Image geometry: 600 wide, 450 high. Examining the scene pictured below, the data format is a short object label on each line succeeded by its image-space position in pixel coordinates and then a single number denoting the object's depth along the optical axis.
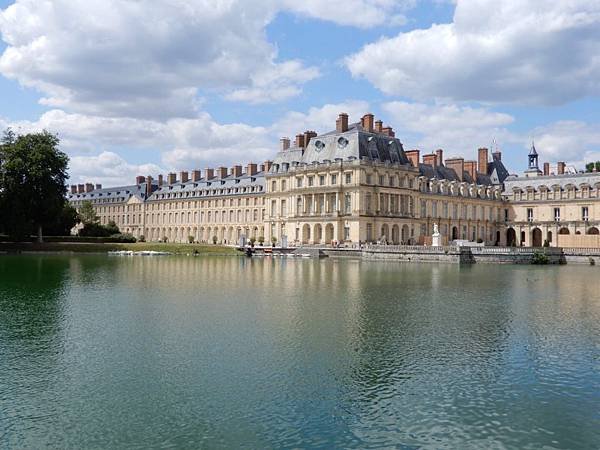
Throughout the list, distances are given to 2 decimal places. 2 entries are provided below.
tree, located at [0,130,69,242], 59.50
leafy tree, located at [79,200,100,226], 90.38
